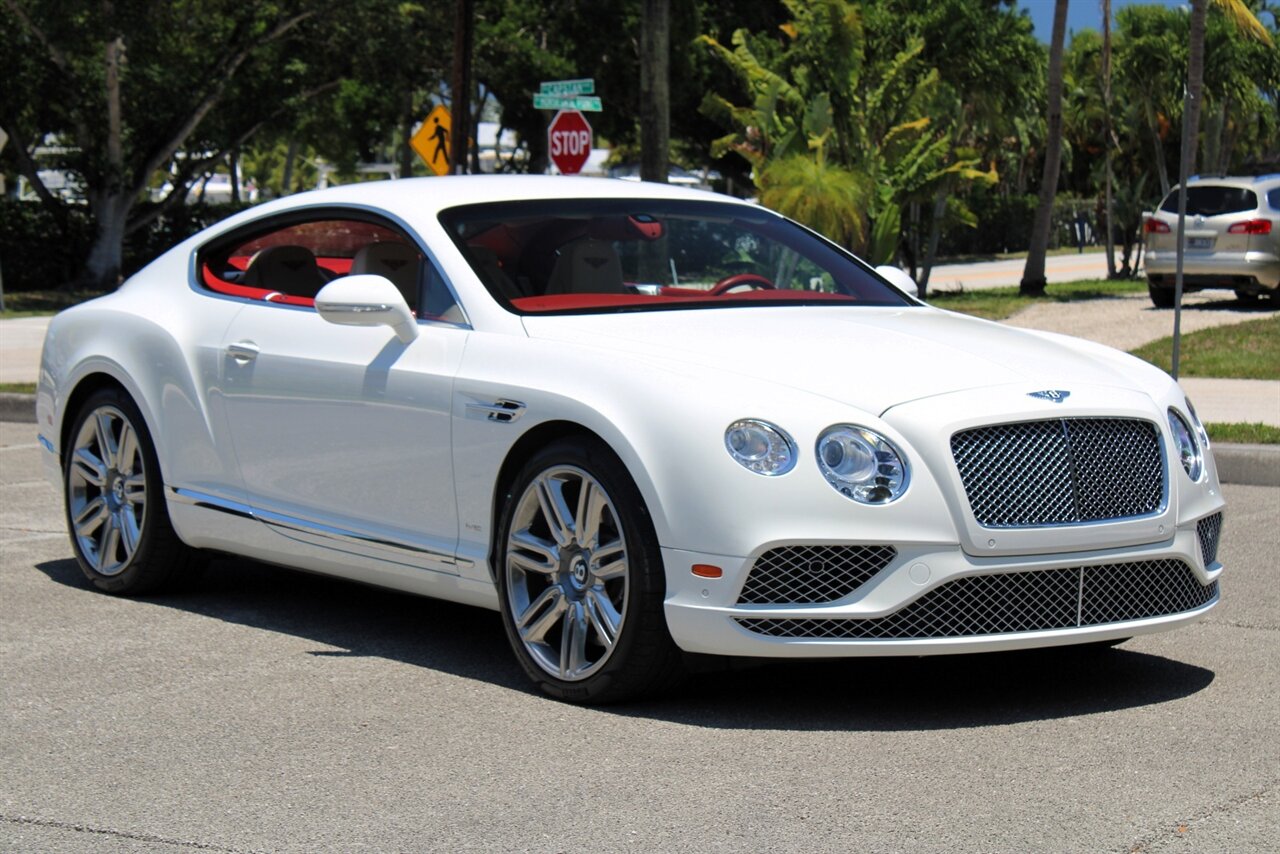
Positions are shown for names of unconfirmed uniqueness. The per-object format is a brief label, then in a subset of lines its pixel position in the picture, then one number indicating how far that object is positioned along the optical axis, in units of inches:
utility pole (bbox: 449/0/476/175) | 869.2
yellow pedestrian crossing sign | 873.5
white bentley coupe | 201.0
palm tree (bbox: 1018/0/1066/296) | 1098.7
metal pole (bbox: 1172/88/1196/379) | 452.8
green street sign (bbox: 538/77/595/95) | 765.9
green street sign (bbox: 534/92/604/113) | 769.6
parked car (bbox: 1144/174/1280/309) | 898.1
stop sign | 815.7
